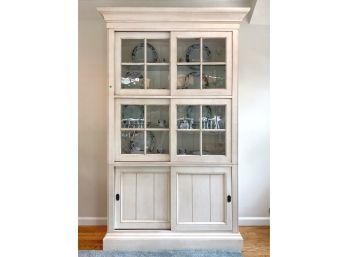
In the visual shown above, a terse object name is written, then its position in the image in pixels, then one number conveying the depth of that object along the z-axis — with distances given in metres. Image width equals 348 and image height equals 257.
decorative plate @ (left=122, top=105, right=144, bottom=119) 2.81
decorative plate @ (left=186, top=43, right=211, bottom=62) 2.81
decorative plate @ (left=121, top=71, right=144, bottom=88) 2.80
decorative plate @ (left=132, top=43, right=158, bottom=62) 2.81
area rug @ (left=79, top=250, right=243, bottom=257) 2.59
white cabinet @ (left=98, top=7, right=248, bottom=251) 2.72
